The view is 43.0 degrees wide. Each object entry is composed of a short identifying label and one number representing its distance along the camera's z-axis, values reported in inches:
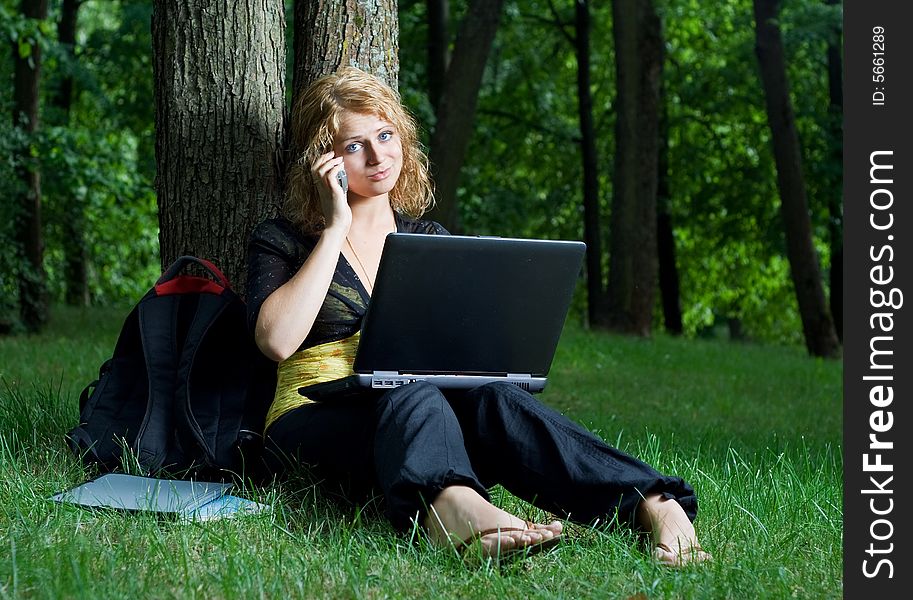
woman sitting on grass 125.3
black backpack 151.6
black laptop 134.0
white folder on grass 133.7
